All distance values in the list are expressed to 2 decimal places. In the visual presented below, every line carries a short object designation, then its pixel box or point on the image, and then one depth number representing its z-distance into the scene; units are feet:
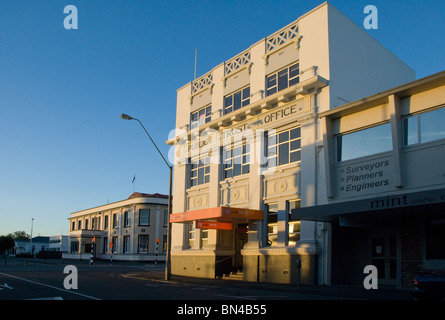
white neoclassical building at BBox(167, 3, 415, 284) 66.74
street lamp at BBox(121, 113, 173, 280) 71.92
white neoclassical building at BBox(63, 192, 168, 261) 182.60
